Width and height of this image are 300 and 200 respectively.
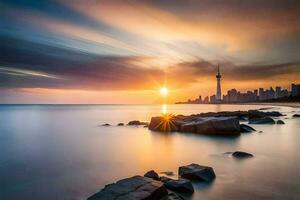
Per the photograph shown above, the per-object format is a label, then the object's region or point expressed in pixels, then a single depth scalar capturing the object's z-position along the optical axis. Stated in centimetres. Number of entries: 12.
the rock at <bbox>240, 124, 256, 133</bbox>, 2212
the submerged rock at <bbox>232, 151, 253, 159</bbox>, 1202
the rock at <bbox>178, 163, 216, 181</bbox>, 808
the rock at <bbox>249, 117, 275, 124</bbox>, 2923
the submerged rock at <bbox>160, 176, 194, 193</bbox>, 702
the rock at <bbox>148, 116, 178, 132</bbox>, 2444
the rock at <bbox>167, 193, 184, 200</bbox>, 623
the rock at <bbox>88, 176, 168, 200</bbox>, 582
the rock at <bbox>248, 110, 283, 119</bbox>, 3632
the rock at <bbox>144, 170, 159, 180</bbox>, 801
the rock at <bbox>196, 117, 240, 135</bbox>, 2103
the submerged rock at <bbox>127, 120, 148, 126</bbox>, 3281
